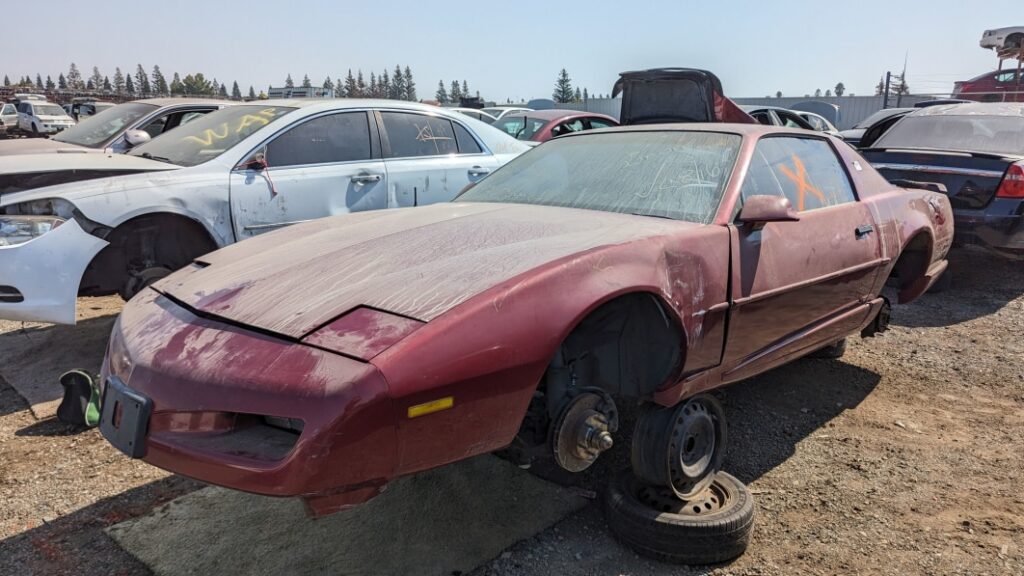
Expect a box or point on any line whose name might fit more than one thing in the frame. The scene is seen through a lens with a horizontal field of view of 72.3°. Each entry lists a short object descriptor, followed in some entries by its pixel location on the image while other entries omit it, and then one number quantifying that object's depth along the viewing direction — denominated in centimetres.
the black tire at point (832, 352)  452
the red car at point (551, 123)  930
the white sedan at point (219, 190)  382
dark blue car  561
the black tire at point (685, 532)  244
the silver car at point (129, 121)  680
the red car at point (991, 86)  2112
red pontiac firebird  181
